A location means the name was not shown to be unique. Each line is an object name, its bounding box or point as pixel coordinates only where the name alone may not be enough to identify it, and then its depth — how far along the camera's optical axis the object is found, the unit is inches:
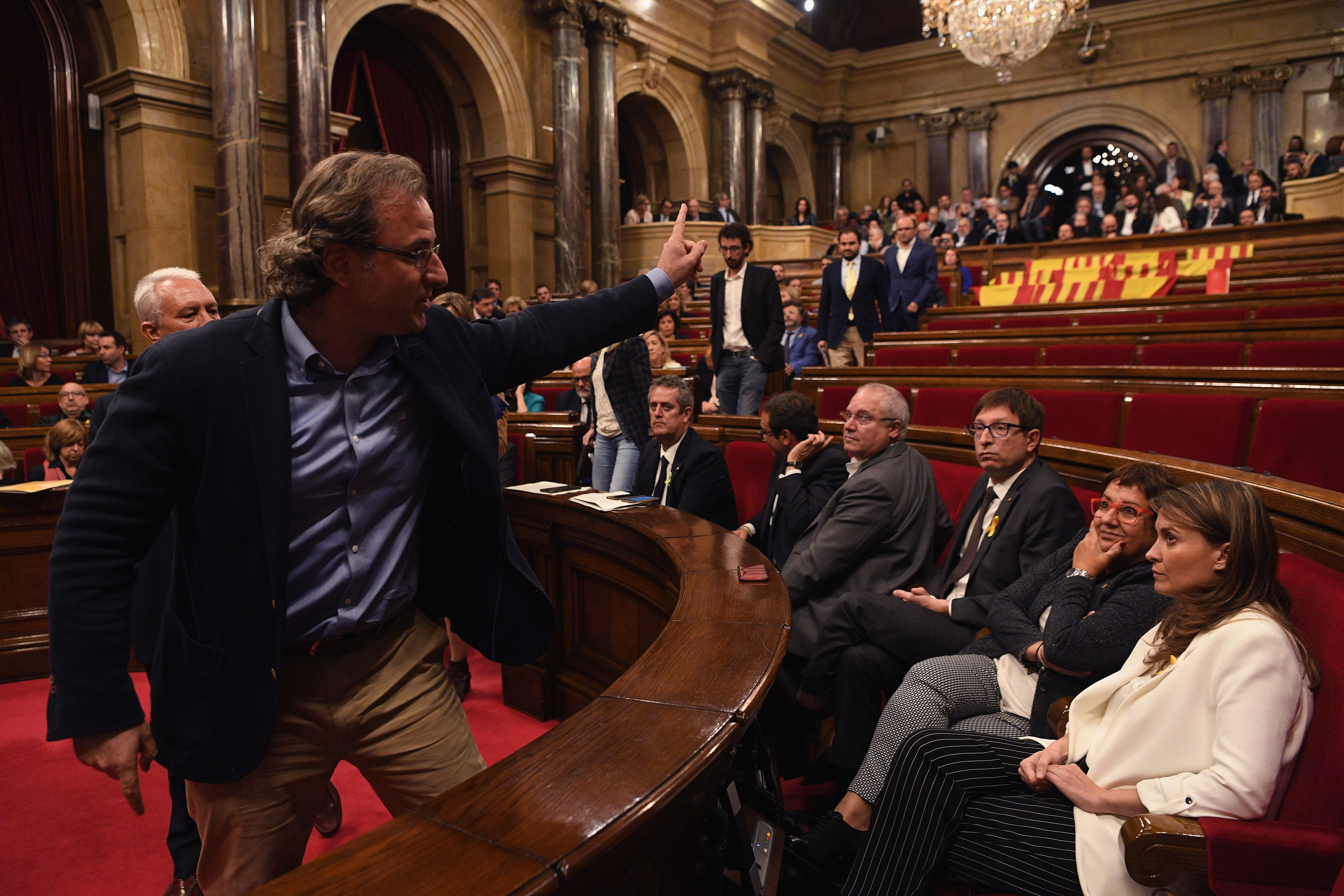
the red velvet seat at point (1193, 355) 148.3
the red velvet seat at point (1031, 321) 216.1
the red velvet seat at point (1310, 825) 42.1
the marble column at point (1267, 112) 480.4
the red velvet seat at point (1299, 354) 132.4
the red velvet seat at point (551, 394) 236.2
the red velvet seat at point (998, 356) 178.7
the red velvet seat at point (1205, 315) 189.9
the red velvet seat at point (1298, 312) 165.9
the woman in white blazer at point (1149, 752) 48.5
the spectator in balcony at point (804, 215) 497.7
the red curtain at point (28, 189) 282.2
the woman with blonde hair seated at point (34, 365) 213.6
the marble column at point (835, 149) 615.2
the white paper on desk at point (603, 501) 101.4
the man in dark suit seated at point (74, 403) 172.6
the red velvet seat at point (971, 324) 233.8
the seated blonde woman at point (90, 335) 251.6
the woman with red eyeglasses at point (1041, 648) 64.7
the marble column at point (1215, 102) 495.8
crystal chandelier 381.7
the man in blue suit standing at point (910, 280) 224.7
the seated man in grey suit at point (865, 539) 93.3
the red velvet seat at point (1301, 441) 95.2
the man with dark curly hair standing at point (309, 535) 39.6
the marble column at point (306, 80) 279.0
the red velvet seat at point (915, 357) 191.0
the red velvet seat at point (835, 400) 164.1
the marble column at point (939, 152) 577.9
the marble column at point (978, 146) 567.2
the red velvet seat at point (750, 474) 136.1
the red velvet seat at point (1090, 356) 164.1
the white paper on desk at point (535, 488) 114.1
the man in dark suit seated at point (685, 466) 120.9
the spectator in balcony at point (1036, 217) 385.1
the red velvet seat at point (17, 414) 202.7
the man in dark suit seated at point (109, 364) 223.8
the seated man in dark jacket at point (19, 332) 254.7
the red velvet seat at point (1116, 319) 201.0
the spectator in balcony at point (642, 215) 447.2
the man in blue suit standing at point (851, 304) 209.9
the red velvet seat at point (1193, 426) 106.0
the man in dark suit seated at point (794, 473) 108.4
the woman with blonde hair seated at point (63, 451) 140.0
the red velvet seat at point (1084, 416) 125.6
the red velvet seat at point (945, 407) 144.4
